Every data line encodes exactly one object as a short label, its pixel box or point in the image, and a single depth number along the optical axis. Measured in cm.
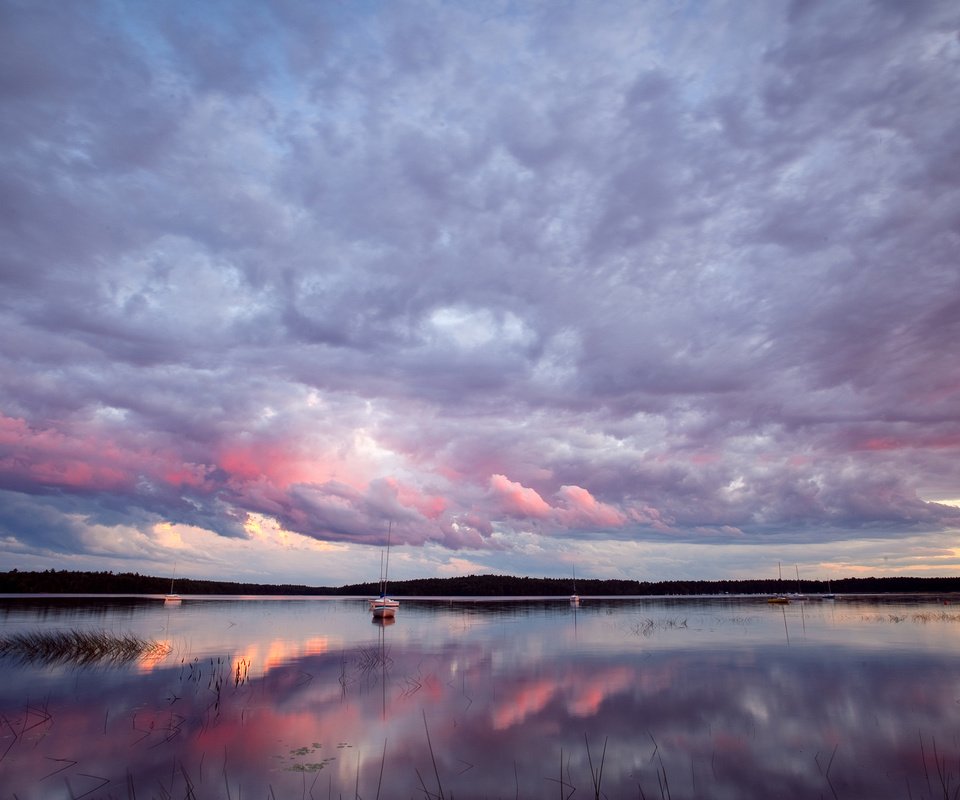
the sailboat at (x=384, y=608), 9819
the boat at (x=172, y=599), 16198
